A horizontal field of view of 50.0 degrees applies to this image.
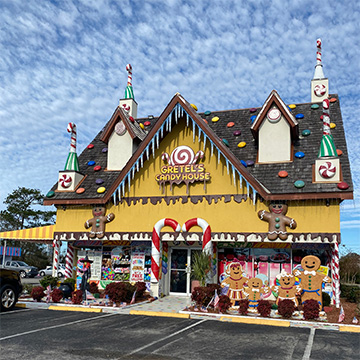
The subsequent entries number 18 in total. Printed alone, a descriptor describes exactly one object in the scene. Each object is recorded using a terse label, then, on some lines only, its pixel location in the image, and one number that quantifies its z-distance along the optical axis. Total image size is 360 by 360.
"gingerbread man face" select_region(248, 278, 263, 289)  14.03
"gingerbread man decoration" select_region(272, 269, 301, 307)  13.69
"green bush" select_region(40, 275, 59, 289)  18.42
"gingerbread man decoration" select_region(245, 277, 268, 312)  13.95
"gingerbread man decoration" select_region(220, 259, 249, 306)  14.50
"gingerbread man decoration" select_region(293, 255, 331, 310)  13.60
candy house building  16.44
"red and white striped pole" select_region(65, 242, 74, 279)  20.85
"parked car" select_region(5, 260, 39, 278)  39.84
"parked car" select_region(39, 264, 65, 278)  42.86
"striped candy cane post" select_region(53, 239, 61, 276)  20.30
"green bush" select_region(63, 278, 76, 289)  19.14
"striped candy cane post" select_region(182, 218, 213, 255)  16.95
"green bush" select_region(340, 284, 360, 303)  16.84
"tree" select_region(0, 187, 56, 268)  53.41
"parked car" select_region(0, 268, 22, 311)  12.87
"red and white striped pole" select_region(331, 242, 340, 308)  15.68
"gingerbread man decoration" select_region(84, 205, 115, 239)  19.14
